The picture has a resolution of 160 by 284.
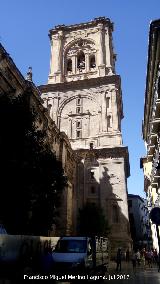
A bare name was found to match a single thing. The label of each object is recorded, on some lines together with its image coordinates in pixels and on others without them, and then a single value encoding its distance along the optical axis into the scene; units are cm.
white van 1134
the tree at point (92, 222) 2897
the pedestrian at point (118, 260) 1942
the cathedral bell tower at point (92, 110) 3672
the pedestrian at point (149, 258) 2490
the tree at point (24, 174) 1273
